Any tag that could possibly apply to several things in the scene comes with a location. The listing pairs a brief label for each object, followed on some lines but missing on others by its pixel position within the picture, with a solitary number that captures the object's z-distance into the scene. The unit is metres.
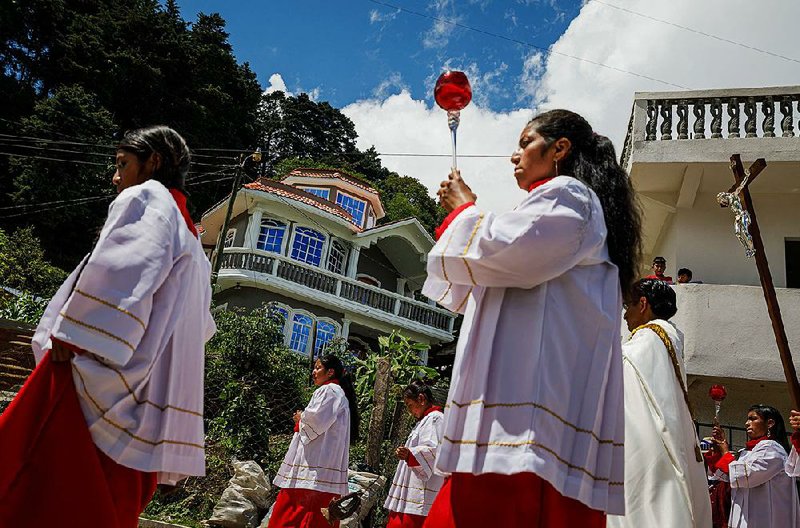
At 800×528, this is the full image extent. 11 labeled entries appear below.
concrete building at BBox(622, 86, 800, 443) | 11.38
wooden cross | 7.14
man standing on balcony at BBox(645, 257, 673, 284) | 10.88
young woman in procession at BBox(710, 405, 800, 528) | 6.84
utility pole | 17.80
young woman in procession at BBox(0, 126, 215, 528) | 2.50
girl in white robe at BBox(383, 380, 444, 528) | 7.28
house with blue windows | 24.25
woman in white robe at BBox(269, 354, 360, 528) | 6.61
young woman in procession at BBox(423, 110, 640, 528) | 2.26
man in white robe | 3.71
